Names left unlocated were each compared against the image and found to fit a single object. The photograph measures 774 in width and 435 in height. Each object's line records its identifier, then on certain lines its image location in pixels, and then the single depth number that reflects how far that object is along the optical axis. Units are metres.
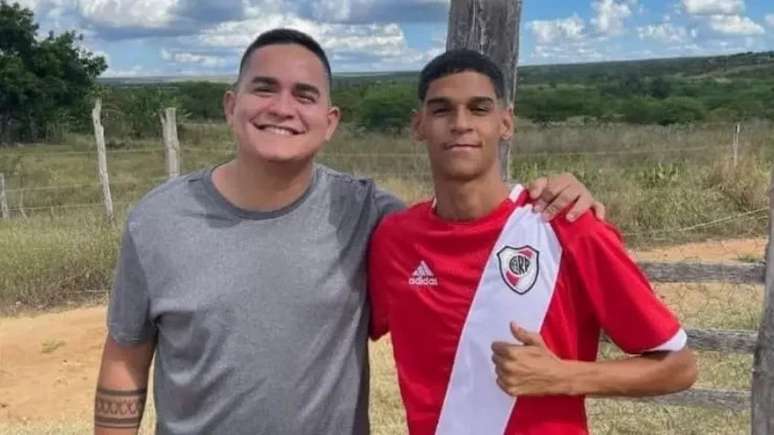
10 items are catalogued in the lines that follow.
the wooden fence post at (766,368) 3.90
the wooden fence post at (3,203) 12.18
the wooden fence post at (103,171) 9.85
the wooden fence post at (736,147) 13.65
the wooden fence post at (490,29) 3.21
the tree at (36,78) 27.84
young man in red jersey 1.95
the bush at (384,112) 34.50
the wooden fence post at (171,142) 8.95
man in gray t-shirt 2.17
